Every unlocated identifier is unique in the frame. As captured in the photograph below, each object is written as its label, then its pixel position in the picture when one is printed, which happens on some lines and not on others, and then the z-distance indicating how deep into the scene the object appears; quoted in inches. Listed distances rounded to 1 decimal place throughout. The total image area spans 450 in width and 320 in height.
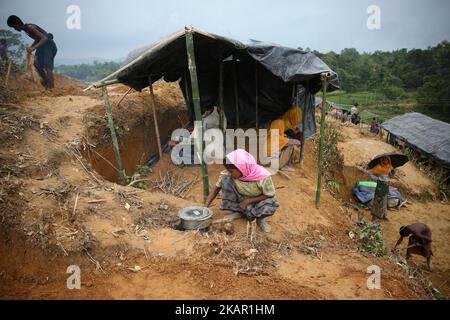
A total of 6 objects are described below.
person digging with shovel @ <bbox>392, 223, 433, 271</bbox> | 195.3
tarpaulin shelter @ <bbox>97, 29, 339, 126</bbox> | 176.1
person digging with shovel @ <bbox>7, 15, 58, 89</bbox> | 266.1
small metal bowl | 142.2
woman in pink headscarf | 141.9
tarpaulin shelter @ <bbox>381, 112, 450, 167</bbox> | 447.5
